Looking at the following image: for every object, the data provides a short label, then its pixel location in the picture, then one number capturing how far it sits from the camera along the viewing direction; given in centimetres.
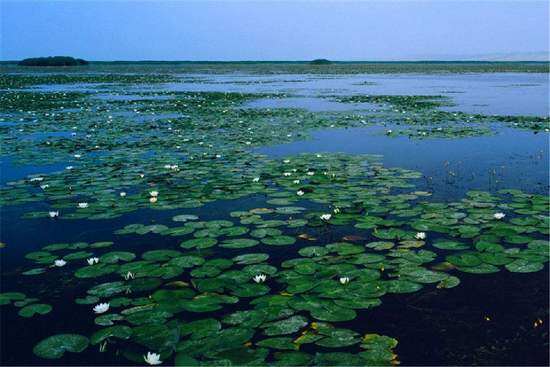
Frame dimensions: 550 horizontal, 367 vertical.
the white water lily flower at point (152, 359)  287
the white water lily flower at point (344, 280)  391
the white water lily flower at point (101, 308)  352
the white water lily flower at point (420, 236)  492
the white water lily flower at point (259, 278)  402
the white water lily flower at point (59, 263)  438
